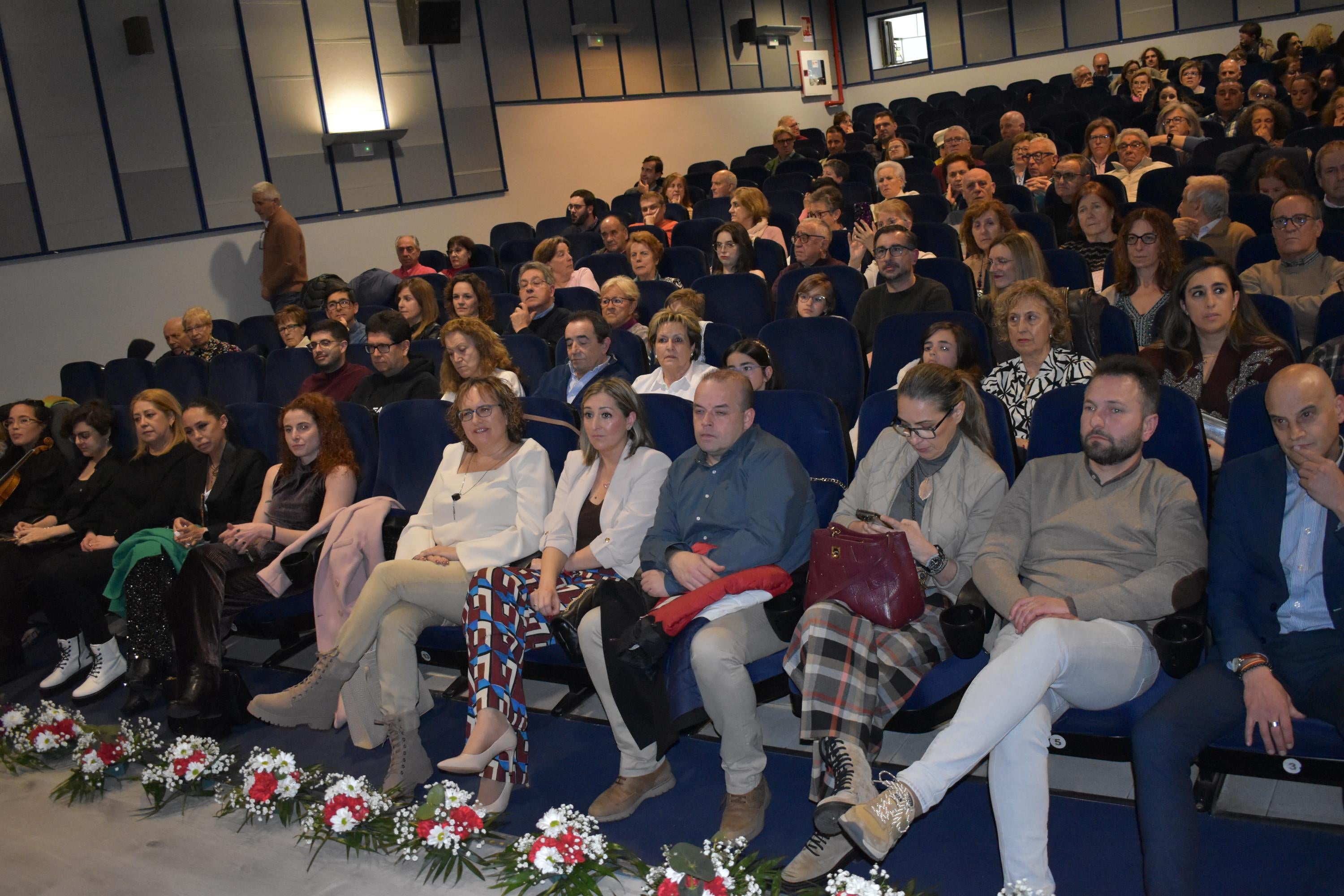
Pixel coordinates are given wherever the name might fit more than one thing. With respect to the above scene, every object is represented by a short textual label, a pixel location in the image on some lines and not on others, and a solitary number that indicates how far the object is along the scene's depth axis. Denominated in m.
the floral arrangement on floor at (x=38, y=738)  3.28
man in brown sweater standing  7.68
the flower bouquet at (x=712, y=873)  1.94
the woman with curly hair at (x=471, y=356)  3.96
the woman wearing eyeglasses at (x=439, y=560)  2.86
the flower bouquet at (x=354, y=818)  2.55
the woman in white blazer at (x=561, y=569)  2.66
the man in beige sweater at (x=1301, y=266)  3.48
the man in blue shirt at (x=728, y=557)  2.39
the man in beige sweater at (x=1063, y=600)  1.98
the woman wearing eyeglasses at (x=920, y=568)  2.17
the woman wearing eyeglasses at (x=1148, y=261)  3.57
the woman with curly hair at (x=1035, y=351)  3.06
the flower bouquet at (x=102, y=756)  3.09
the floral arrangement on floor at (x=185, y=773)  2.94
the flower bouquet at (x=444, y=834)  2.41
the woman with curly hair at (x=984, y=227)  4.58
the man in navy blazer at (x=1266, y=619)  1.88
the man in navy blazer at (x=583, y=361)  3.99
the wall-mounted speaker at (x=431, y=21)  9.23
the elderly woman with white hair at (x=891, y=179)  6.59
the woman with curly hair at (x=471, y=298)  5.26
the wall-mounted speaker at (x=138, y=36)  7.61
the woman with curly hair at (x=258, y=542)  3.31
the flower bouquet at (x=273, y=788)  2.74
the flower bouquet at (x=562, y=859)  2.18
